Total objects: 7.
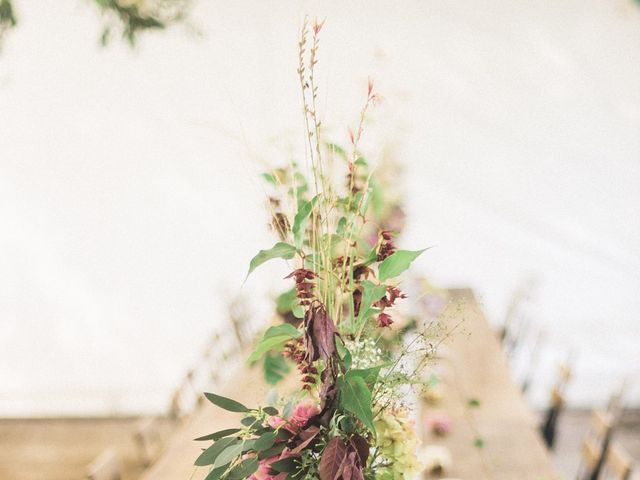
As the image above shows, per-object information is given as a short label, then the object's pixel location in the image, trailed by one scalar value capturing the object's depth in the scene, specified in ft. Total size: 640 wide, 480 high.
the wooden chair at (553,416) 7.78
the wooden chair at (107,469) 5.32
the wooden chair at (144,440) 6.31
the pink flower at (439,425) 6.08
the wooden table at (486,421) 5.47
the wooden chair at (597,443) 6.12
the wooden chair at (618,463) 5.42
